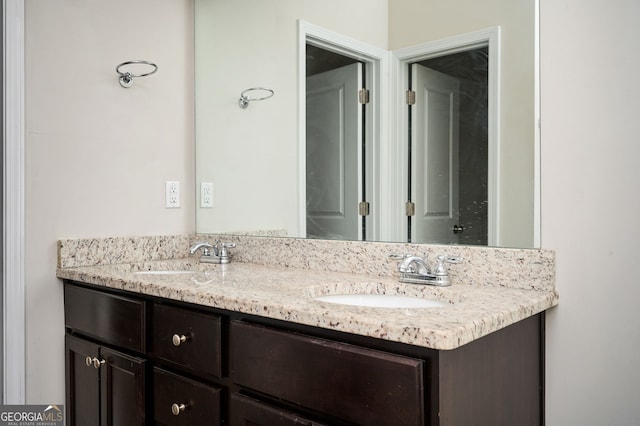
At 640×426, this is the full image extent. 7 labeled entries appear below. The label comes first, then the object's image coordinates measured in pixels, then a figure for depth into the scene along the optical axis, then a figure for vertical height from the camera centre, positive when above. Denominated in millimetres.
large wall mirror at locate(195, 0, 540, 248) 1315 +290
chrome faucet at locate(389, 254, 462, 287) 1333 -167
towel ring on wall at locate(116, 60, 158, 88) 1882 +517
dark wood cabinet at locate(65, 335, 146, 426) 1470 -564
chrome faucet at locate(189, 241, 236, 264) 1916 -174
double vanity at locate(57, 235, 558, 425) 902 -283
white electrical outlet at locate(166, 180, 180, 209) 2074 +66
